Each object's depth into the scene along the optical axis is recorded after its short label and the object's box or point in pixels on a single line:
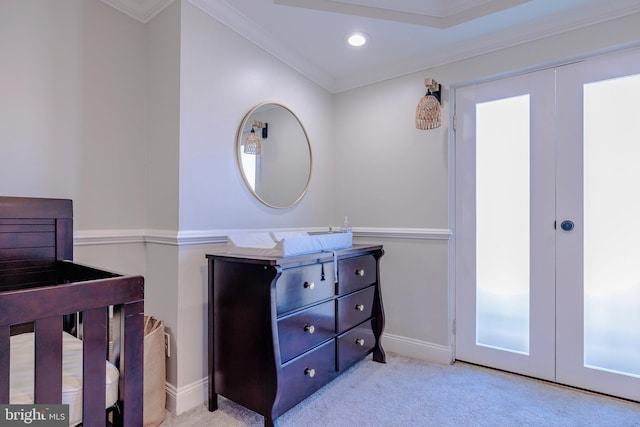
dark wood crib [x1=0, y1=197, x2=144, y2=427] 0.82
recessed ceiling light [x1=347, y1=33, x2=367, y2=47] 2.20
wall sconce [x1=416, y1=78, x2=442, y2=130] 2.27
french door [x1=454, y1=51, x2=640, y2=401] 1.86
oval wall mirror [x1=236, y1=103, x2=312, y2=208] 2.12
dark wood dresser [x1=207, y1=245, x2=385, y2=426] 1.53
